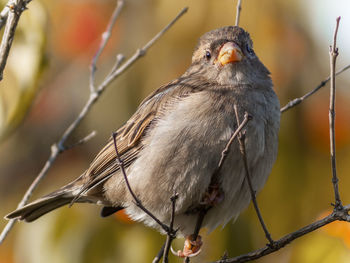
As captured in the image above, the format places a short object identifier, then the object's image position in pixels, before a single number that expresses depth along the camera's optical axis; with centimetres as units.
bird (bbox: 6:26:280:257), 794
